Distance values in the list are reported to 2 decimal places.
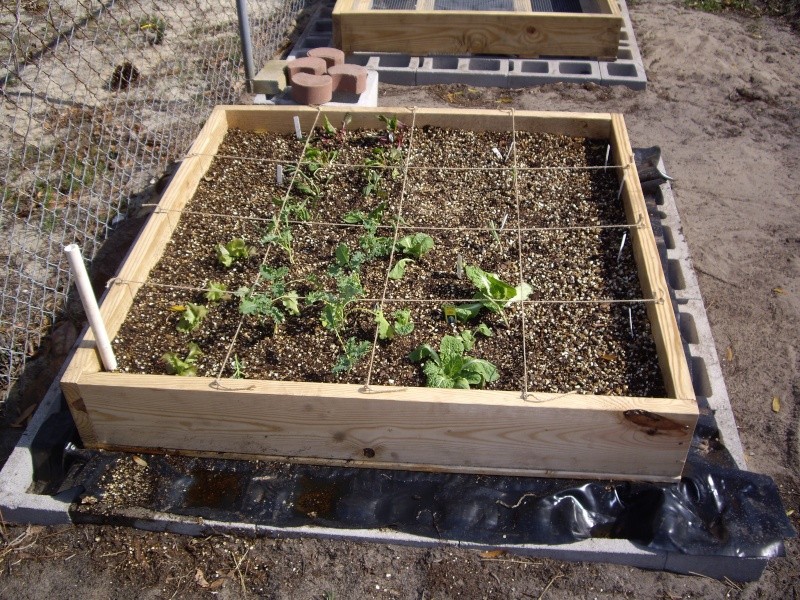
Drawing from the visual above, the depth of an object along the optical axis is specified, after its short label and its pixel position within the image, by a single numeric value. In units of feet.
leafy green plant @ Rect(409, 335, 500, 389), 8.32
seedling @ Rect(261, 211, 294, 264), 9.95
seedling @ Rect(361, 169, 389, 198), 11.42
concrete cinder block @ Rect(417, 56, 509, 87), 17.12
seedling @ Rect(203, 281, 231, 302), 9.55
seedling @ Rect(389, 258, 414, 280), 9.83
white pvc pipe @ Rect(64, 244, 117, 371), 7.26
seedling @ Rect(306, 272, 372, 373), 8.49
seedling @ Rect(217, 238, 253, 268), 10.11
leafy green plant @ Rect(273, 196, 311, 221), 10.85
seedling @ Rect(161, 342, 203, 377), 8.50
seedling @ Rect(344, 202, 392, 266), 10.18
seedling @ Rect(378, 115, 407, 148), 12.41
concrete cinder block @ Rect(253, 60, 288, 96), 15.48
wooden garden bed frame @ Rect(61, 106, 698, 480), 7.81
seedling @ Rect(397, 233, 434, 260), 10.11
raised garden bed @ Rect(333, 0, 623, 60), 17.15
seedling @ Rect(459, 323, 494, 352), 8.92
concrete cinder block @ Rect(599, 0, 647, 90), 17.22
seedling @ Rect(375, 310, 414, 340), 8.97
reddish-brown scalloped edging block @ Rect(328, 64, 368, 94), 14.08
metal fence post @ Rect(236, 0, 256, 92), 14.62
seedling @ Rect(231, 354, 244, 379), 8.55
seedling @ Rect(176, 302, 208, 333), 9.18
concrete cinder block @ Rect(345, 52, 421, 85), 17.21
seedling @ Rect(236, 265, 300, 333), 8.86
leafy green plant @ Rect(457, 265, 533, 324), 9.27
